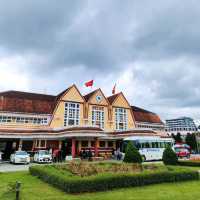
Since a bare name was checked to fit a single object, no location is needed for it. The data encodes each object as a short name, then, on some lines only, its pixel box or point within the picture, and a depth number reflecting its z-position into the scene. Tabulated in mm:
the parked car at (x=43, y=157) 25308
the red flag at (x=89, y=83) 38719
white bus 27828
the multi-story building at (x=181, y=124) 145738
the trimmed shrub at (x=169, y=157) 19475
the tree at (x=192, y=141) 58594
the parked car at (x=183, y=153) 32812
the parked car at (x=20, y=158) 24600
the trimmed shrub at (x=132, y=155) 19125
